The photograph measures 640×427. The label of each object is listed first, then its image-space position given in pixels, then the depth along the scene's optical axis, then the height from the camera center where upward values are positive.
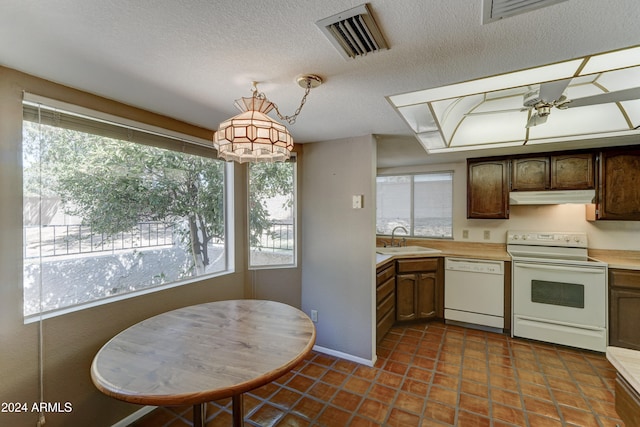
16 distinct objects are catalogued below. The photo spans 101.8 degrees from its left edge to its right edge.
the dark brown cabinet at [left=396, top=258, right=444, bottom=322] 3.15 -0.95
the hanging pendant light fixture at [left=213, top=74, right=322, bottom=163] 1.21 +0.37
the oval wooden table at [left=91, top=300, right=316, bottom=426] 0.97 -0.65
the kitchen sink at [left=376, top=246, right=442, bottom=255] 3.30 -0.51
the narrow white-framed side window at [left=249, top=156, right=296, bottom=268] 2.66 -0.01
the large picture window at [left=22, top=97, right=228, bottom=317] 1.46 +0.03
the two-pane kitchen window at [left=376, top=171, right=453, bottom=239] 3.74 +0.13
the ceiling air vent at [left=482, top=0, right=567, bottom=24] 0.85 +0.69
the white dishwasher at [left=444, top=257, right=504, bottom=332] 3.01 -0.96
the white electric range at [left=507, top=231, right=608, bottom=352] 2.58 -0.87
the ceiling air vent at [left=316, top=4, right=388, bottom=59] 0.94 +0.71
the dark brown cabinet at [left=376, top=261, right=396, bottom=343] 2.65 -0.94
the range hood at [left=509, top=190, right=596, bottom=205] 2.83 +0.16
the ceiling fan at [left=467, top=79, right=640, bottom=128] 1.42 +0.68
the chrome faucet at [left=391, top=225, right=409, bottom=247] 3.92 -0.27
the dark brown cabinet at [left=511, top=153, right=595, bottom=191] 2.82 +0.44
